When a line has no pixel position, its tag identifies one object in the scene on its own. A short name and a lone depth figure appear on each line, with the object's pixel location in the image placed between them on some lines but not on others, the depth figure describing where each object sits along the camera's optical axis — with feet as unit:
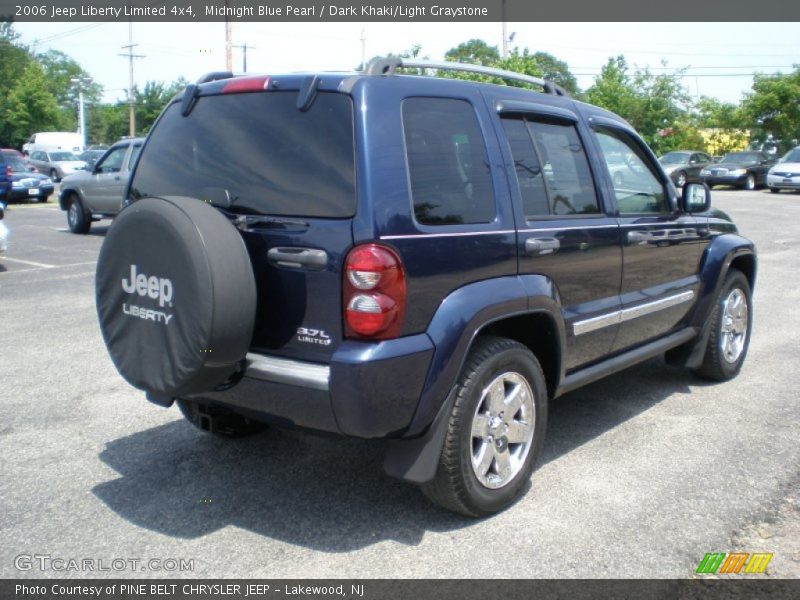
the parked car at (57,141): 140.57
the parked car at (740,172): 102.68
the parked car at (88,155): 119.23
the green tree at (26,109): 194.49
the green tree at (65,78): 350.43
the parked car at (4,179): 70.52
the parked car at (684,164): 95.76
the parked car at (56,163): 114.93
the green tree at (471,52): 213.87
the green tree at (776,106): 129.80
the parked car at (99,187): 50.88
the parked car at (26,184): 80.38
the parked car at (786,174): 93.04
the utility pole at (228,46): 90.89
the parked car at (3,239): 37.40
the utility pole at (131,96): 173.27
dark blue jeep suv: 10.74
